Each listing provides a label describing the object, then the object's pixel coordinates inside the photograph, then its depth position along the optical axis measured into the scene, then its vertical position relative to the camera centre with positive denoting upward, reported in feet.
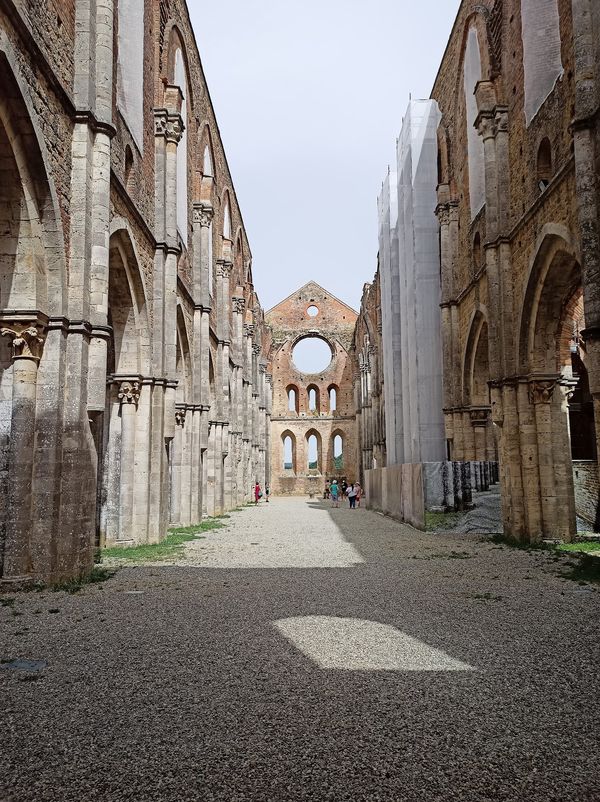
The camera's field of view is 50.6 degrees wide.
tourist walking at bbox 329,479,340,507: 88.72 -2.68
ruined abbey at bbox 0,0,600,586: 22.21 +10.79
